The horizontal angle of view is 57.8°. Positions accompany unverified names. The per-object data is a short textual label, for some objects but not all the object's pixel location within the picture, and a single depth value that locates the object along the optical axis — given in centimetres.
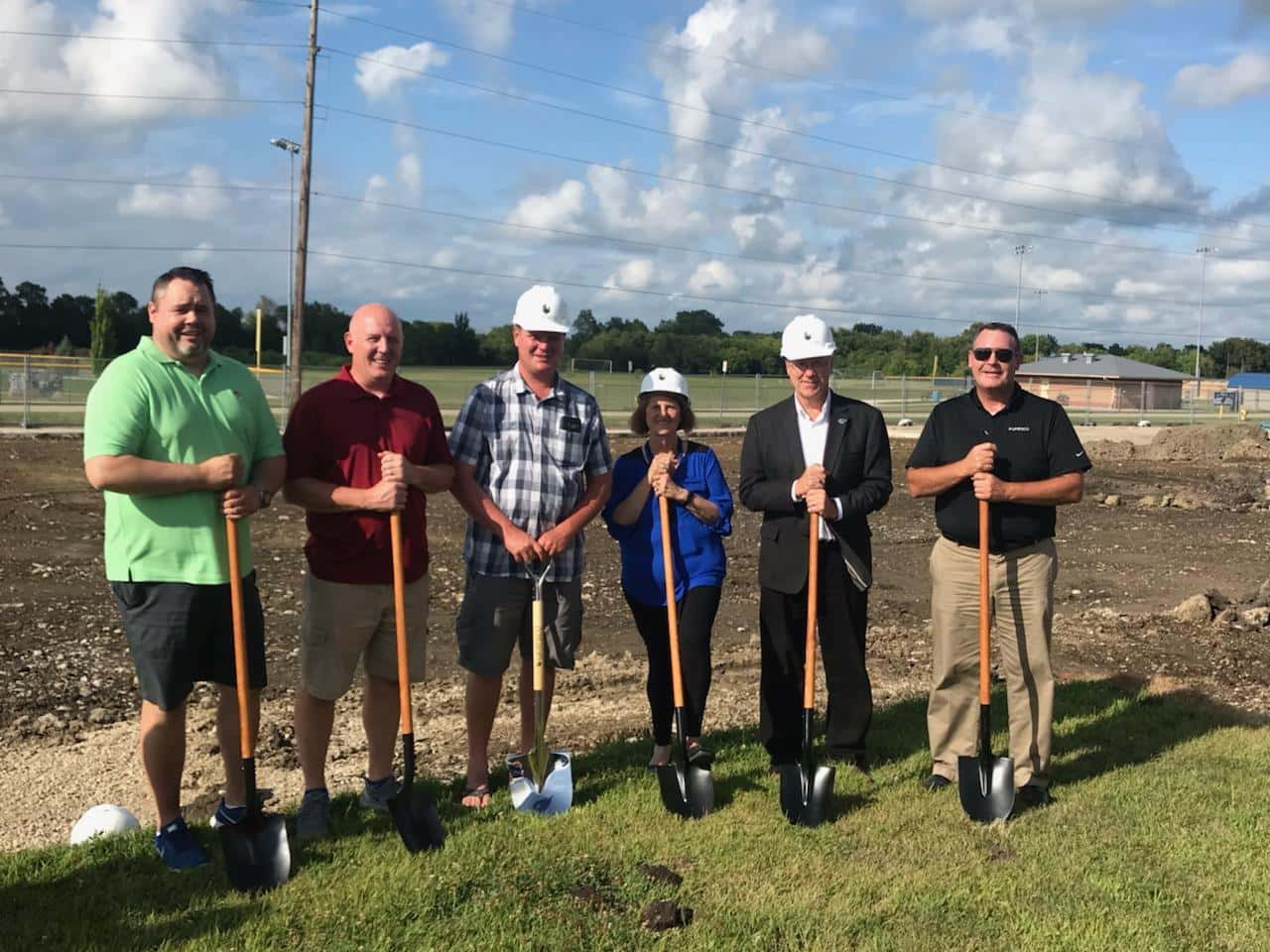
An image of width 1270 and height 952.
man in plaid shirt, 512
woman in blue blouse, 549
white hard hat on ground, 497
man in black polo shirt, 536
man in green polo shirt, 421
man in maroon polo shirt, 474
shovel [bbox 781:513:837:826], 514
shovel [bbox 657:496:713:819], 521
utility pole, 3025
